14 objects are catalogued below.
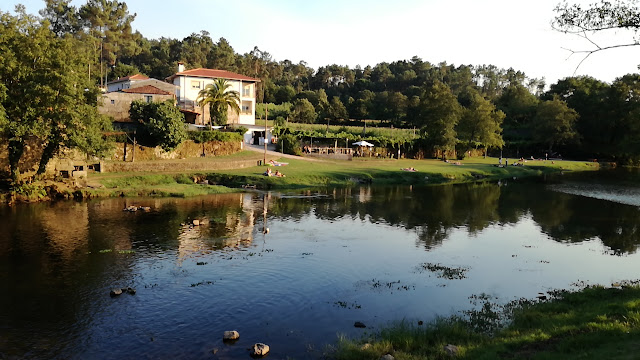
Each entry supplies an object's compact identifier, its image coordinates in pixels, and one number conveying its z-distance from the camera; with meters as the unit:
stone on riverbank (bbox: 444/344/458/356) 13.38
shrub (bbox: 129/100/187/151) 53.31
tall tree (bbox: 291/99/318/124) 110.88
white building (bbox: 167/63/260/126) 86.50
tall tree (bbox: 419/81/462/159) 85.06
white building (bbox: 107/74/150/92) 85.18
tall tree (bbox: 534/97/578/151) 103.69
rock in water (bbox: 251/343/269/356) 14.19
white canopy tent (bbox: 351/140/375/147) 77.53
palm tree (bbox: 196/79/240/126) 75.69
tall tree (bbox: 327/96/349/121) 116.31
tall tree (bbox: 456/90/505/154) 91.31
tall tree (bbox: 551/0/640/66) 16.98
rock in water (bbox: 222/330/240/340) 15.35
